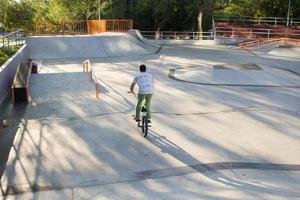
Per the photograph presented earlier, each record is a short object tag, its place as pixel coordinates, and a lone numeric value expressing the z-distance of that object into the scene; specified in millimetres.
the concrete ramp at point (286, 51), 28359
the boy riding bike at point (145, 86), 9453
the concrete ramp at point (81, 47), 26328
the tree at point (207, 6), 41097
